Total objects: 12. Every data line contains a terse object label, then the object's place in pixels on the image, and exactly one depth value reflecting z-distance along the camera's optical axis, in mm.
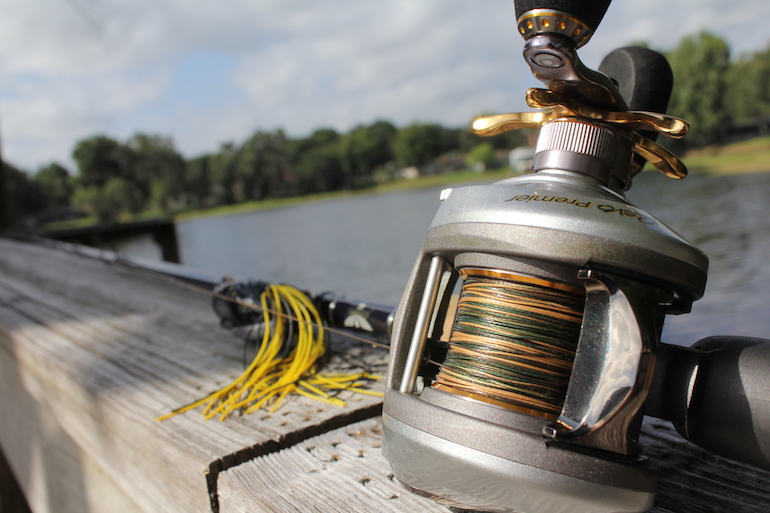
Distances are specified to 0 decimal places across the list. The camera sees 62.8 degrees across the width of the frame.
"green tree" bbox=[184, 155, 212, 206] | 39875
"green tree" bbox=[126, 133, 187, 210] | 38188
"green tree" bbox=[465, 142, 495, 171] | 56688
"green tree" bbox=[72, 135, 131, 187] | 45562
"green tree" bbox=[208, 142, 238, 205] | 38188
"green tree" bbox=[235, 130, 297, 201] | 37812
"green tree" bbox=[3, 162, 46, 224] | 46719
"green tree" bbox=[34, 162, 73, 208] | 48125
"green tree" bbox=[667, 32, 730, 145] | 33938
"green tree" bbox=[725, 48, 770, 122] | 39250
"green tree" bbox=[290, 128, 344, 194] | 38344
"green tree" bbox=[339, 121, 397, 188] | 46969
